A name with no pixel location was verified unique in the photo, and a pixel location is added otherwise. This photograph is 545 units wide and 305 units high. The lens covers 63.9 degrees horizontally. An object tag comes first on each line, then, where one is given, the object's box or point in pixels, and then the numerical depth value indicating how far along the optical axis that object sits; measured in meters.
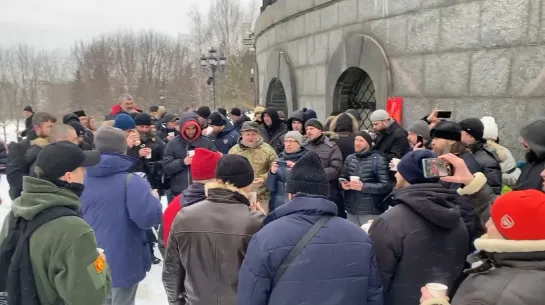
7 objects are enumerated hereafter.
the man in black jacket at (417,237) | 2.41
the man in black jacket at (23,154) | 5.05
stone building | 5.02
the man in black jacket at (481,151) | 3.97
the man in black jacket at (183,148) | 5.96
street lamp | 19.53
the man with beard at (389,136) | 5.32
